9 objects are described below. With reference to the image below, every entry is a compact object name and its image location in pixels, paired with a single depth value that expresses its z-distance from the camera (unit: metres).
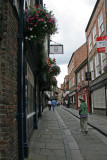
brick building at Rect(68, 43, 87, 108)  31.36
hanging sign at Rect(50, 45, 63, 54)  13.47
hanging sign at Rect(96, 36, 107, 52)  10.73
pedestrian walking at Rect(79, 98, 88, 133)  8.12
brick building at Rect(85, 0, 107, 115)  14.48
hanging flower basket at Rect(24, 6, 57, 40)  4.56
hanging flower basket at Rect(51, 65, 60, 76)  11.71
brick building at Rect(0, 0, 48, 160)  3.13
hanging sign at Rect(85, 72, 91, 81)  17.83
